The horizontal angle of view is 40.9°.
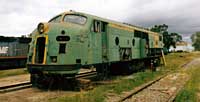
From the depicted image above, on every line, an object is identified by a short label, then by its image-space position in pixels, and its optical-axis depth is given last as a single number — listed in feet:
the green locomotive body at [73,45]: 34.19
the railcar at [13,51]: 70.69
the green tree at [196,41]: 464.53
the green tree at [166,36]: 247.87
